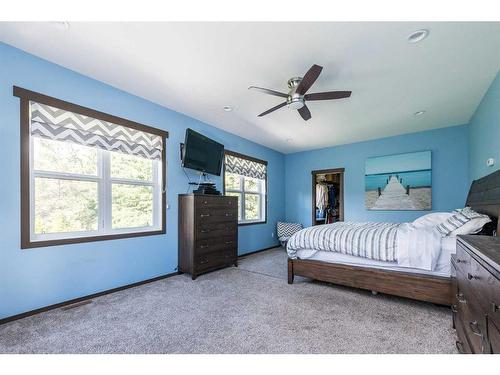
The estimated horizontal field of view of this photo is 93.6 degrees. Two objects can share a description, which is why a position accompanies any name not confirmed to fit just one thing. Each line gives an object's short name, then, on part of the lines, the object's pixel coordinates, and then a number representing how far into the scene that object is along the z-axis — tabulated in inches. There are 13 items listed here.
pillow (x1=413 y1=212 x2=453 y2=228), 111.6
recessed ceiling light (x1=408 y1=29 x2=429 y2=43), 73.5
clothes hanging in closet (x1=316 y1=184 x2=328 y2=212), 237.6
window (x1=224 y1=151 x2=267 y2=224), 184.4
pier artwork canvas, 171.6
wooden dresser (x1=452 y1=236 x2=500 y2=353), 36.8
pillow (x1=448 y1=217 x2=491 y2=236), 87.6
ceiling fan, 92.0
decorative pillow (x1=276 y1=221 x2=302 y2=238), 217.7
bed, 89.9
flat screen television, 135.4
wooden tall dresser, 132.0
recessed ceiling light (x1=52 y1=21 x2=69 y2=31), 72.6
